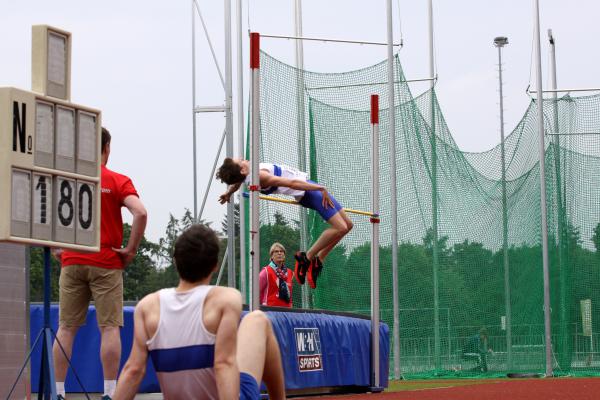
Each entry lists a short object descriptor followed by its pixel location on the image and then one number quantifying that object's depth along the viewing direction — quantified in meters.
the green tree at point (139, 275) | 78.75
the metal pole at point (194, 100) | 18.55
